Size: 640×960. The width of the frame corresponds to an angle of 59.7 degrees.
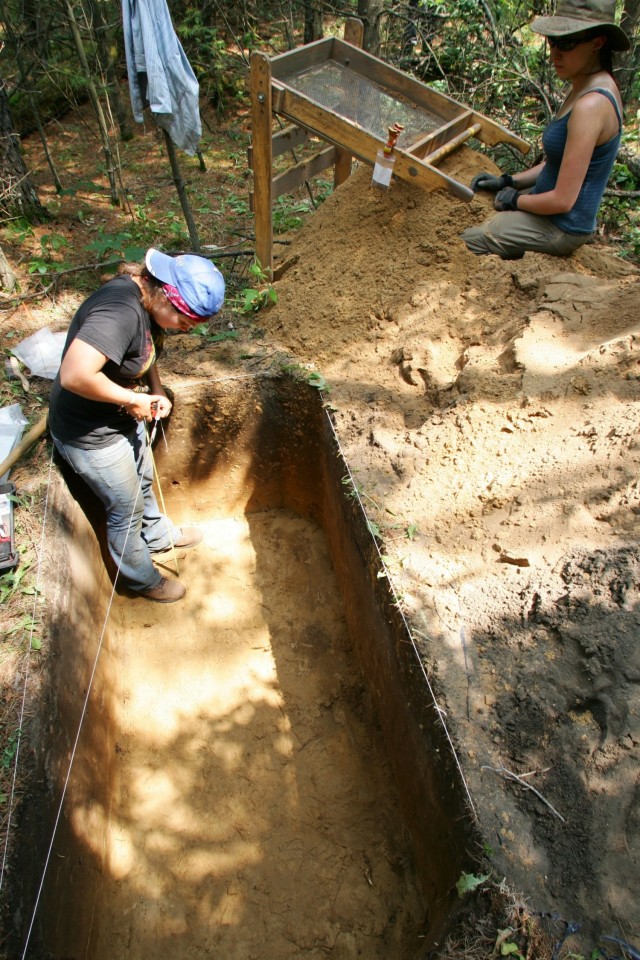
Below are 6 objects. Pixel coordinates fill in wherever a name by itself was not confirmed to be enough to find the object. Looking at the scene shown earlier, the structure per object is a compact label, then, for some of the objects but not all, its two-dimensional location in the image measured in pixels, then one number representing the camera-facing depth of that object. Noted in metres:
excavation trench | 2.34
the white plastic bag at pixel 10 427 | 3.12
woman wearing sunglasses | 2.71
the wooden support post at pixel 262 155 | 3.39
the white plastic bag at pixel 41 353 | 3.62
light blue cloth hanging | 3.72
